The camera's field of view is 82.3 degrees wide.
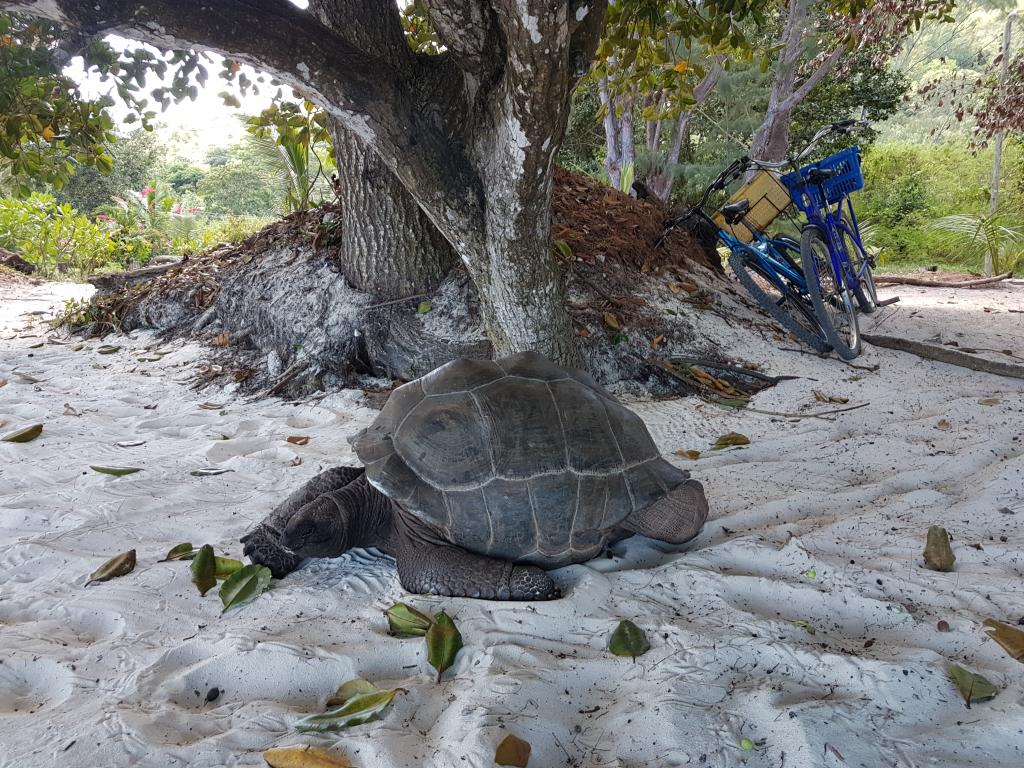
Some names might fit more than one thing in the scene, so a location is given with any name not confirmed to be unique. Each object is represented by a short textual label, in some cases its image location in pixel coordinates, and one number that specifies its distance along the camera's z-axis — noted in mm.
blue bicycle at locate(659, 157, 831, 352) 5168
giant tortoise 2215
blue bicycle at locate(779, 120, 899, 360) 4883
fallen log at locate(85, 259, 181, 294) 7227
